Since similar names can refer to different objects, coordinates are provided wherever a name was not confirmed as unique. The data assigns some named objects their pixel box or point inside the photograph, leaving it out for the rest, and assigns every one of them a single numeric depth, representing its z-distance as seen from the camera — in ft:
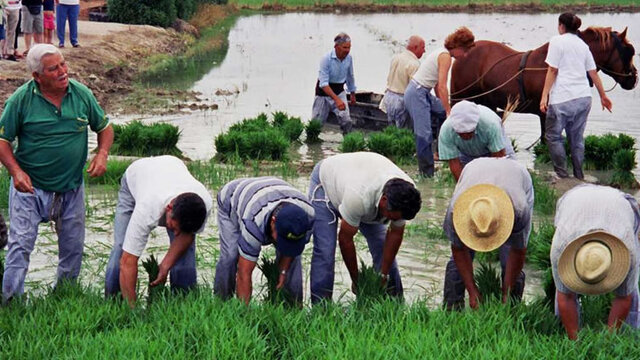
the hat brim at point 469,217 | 18.86
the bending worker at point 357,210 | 19.03
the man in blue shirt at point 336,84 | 39.81
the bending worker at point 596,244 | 16.51
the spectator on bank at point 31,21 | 56.08
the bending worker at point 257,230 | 18.35
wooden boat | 45.75
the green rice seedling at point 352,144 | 38.50
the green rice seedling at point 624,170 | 34.96
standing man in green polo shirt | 20.92
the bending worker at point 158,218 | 18.72
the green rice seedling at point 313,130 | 43.11
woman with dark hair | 32.81
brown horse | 38.95
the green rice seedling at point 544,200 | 30.17
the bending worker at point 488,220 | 18.86
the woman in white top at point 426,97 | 34.22
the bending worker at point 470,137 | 22.97
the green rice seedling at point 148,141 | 38.58
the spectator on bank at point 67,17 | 63.52
